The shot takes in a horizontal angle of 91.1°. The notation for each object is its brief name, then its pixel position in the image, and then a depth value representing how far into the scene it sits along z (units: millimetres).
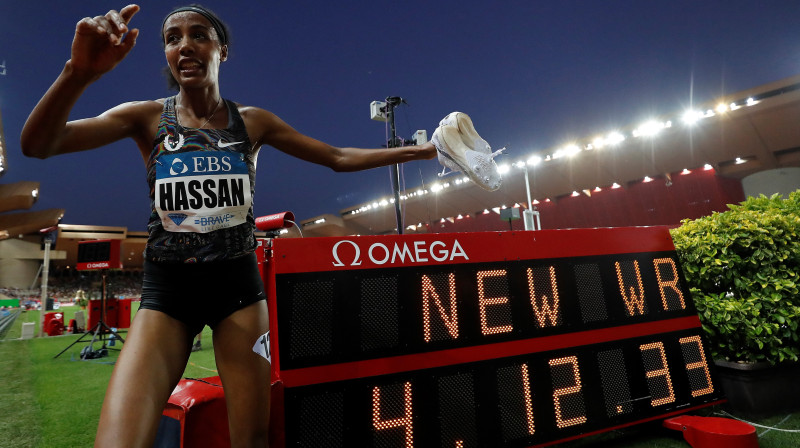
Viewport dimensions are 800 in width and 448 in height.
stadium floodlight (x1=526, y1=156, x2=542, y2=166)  23444
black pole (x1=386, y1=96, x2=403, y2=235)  6503
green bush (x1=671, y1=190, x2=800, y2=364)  2771
